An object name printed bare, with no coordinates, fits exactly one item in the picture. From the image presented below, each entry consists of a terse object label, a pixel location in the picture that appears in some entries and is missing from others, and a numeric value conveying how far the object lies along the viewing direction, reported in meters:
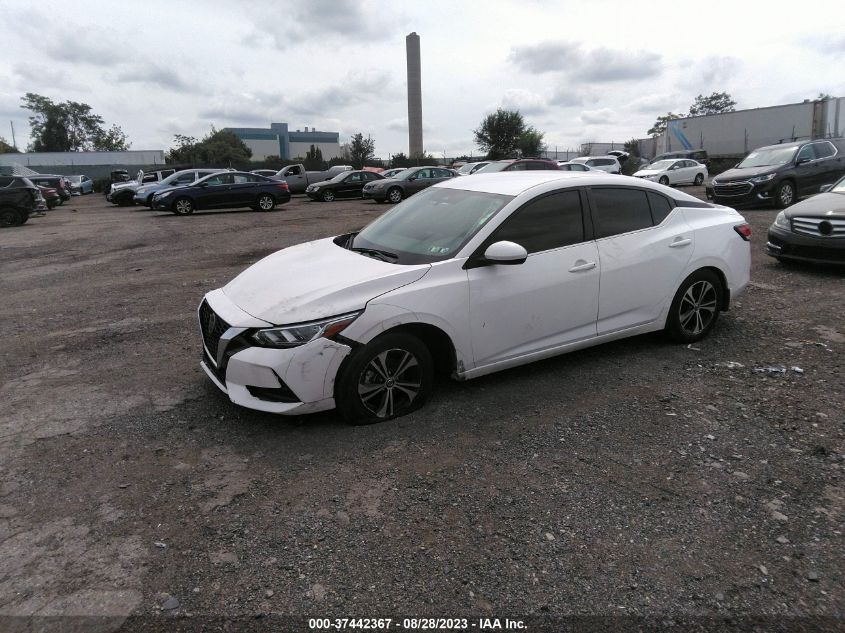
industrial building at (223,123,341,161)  109.88
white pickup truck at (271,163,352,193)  31.06
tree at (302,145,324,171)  50.94
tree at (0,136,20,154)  87.50
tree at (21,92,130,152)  89.62
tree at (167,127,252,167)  71.56
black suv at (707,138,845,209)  14.30
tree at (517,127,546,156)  59.56
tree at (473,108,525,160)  61.44
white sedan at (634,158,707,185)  25.12
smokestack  71.06
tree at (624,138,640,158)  54.48
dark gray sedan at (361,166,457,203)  24.11
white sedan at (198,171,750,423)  3.73
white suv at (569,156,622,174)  28.77
